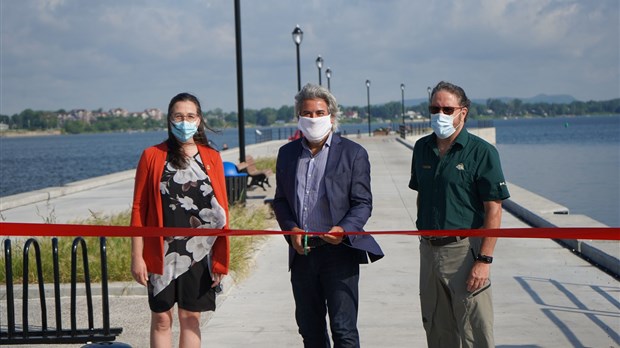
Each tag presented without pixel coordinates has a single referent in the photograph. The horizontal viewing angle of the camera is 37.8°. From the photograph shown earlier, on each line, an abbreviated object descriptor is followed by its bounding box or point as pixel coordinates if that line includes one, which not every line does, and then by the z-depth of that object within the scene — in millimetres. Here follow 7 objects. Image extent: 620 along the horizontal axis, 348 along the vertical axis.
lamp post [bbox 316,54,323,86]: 47850
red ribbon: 4824
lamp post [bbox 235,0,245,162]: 18656
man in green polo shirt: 4805
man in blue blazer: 5027
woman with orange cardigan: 5184
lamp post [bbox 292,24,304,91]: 31906
